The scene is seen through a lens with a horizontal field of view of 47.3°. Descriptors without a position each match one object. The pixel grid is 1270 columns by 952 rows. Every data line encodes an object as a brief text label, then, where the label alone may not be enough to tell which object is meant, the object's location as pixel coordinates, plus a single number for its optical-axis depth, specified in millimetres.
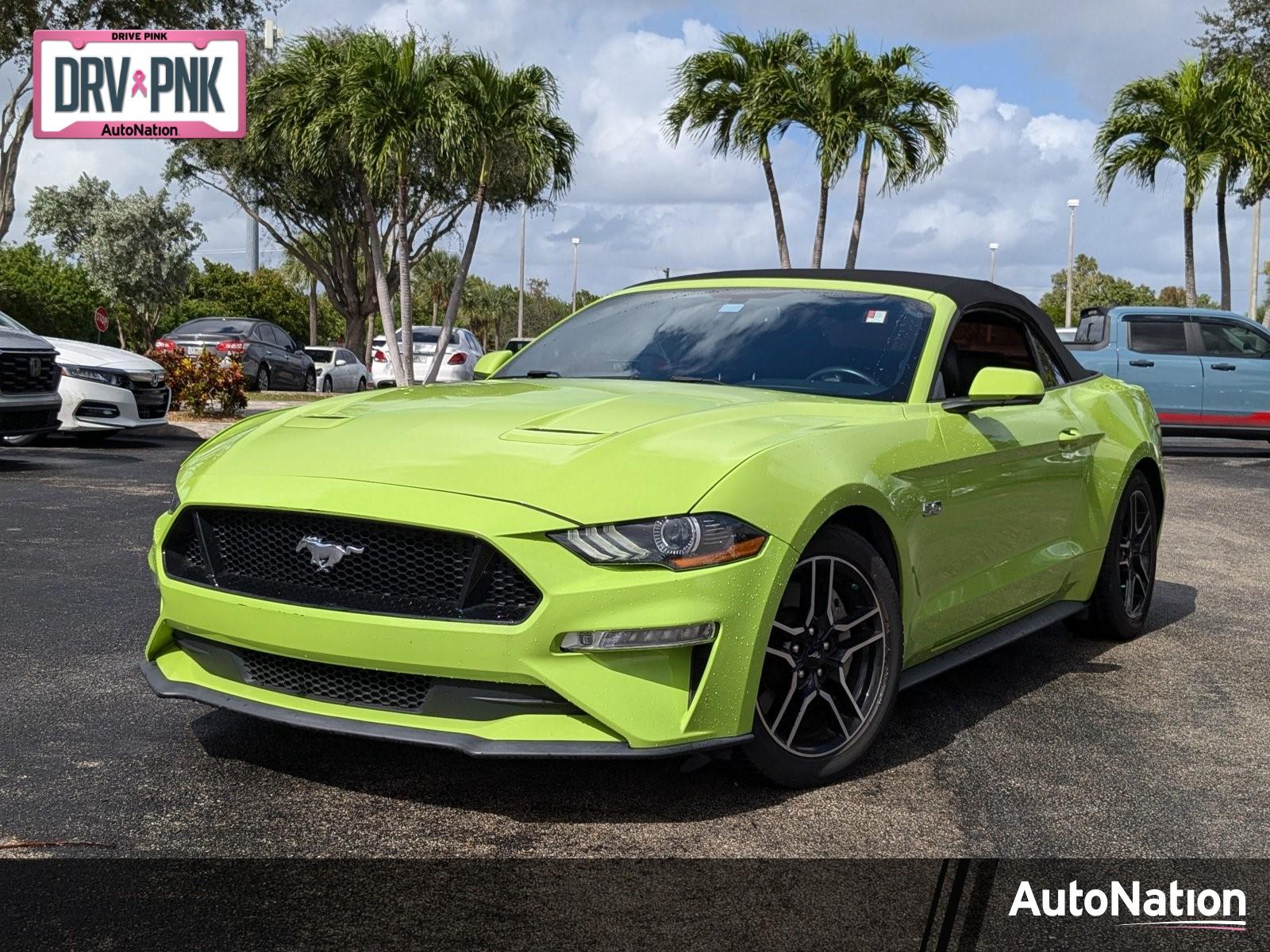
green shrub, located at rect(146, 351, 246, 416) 19480
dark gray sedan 27438
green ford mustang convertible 3494
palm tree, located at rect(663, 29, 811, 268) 26281
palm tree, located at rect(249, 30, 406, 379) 24188
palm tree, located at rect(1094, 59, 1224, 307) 26844
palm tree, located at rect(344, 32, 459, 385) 22594
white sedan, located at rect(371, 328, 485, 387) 28906
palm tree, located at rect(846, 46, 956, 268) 26062
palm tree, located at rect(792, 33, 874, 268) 25922
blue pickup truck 18141
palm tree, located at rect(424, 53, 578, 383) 23109
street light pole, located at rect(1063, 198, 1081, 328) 64438
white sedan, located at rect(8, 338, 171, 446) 15047
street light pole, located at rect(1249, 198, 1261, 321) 40594
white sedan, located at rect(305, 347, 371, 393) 32875
